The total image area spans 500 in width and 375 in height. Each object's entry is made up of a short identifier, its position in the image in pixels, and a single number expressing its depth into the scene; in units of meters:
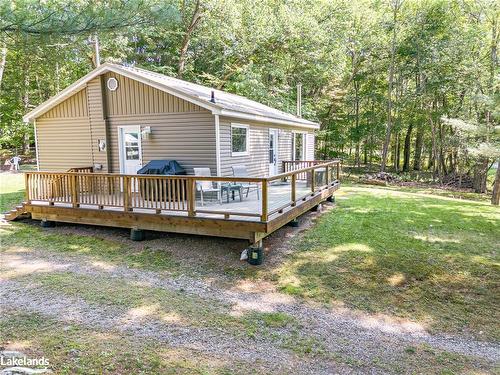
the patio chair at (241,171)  9.10
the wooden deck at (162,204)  6.43
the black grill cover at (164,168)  8.74
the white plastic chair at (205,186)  7.13
